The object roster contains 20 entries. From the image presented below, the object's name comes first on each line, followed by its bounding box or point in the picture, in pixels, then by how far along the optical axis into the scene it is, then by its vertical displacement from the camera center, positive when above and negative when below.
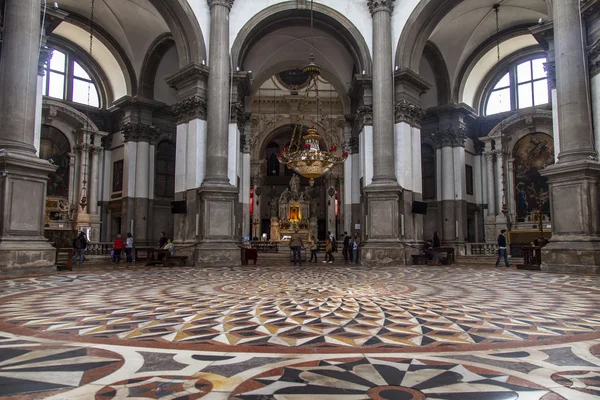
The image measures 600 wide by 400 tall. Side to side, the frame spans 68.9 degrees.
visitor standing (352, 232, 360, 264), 16.86 -0.67
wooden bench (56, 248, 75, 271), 12.26 -0.90
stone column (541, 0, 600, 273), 10.91 +1.63
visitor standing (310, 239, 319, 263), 18.28 -0.62
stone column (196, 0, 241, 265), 14.87 +2.17
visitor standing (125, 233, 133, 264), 18.52 -0.62
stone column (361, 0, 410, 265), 15.18 +2.19
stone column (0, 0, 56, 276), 9.91 +1.78
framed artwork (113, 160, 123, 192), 22.34 +2.97
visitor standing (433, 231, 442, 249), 17.94 -0.30
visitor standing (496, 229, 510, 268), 14.67 -0.45
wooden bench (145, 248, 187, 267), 14.70 -0.86
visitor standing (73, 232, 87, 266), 14.73 -0.39
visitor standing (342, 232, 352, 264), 17.92 -0.63
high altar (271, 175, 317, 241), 34.31 +1.63
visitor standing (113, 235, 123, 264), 17.25 -0.65
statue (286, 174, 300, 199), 35.88 +3.99
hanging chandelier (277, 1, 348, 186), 17.84 +3.07
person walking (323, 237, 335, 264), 17.66 -0.70
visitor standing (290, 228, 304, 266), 16.25 -0.38
